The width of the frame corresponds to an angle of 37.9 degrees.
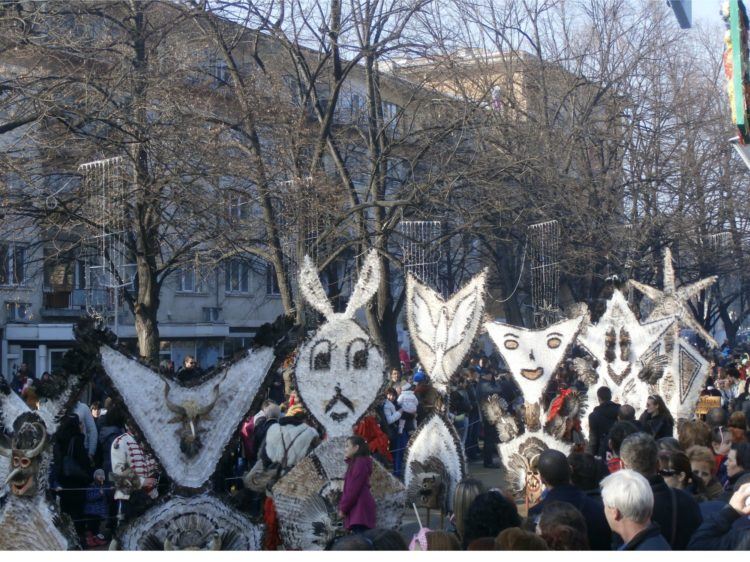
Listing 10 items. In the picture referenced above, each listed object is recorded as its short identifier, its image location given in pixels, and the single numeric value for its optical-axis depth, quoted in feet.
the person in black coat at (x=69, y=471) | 34.96
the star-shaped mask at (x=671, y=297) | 57.36
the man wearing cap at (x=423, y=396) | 39.45
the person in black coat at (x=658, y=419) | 36.84
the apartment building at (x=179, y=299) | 59.16
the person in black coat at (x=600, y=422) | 37.40
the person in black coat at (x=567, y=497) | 19.62
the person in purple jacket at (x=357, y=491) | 28.94
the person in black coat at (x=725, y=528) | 15.96
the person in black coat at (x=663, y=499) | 19.26
